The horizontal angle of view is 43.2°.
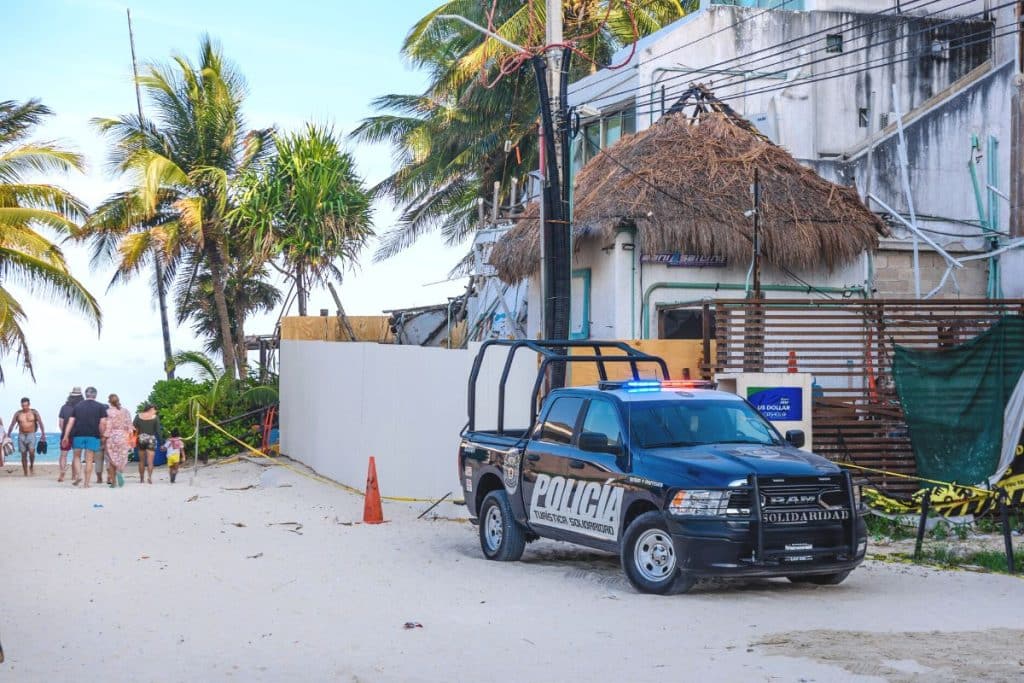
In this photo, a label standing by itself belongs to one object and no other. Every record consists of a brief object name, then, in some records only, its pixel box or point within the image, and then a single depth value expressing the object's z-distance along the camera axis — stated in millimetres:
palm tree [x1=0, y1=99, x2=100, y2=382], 30359
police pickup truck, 10602
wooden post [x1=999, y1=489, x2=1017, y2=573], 12242
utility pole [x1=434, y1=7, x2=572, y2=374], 17000
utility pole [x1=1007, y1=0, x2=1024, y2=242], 20828
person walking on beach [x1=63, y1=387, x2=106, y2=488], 23172
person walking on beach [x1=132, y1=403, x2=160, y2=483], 23859
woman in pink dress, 22891
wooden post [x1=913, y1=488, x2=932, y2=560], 13117
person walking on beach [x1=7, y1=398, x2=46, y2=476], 27844
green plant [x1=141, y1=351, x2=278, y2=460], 28969
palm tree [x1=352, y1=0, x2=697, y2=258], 36844
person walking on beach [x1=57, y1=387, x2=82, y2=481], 25156
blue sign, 16125
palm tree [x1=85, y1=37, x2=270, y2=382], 33750
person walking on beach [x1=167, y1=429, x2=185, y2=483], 24414
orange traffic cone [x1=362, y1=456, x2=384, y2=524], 17000
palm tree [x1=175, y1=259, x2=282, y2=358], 38406
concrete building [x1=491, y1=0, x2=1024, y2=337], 25406
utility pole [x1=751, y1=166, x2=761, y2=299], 18984
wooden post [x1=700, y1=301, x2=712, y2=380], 17453
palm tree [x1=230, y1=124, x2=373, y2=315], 30531
